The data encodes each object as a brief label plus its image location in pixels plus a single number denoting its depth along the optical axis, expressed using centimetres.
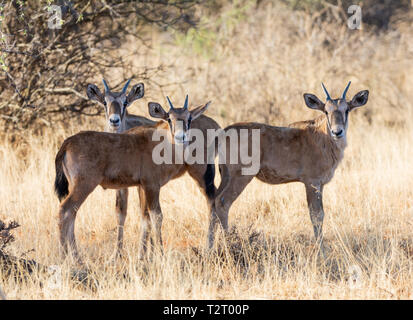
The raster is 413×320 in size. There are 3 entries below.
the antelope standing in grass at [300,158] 1764
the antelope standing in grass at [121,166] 1603
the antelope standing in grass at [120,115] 1836
